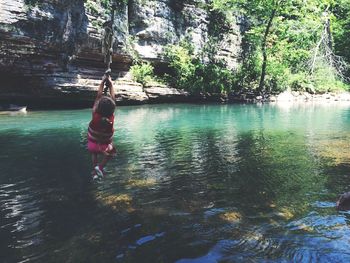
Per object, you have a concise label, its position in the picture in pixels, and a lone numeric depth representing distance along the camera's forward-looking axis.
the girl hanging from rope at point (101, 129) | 7.52
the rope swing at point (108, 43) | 7.11
